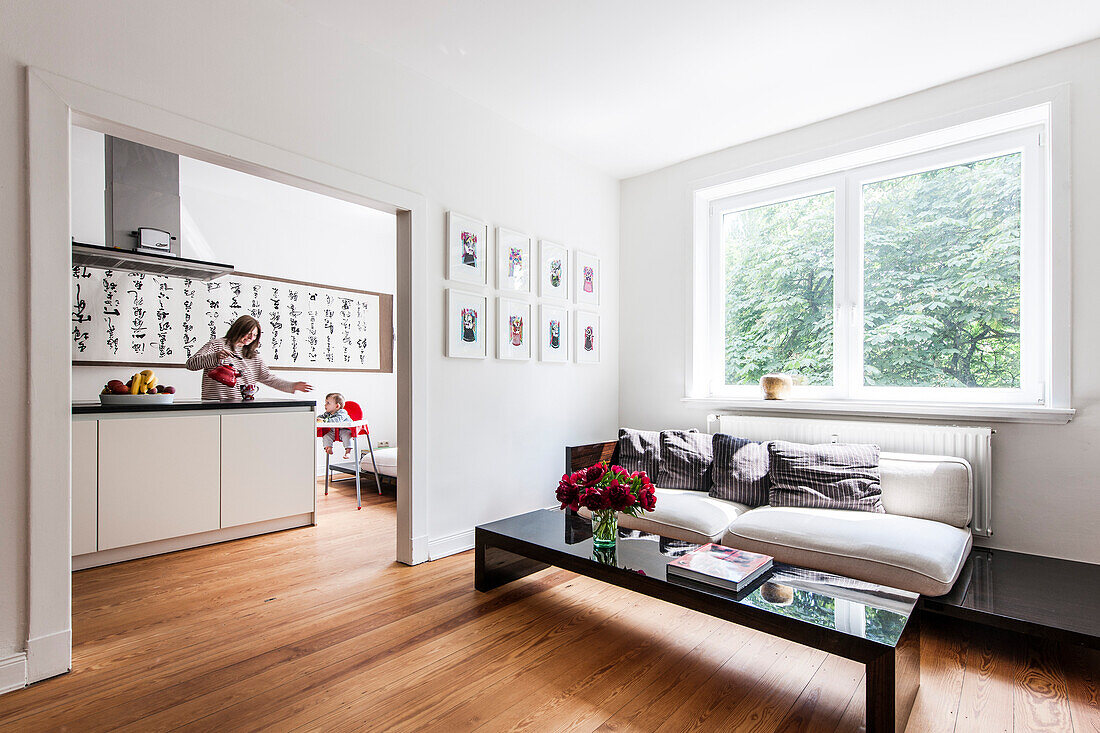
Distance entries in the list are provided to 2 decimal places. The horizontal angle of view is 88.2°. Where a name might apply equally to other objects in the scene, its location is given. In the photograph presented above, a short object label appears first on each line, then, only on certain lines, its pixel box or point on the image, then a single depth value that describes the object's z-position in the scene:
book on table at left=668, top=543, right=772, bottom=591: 1.98
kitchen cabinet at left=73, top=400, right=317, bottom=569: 3.14
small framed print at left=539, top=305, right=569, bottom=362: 4.01
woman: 3.93
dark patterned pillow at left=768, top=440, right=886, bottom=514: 2.95
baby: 5.18
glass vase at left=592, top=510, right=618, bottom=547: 2.41
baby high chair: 5.06
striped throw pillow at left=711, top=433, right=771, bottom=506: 3.26
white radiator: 2.98
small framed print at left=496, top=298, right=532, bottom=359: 3.69
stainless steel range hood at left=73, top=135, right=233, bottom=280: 3.84
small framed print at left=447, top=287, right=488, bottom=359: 3.36
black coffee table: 1.57
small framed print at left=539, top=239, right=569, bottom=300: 4.00
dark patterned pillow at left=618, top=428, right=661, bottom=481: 3.65
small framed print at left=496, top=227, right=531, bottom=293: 3.69
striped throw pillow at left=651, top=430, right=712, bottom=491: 3.50
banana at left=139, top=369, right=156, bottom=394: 3.51
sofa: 2.32
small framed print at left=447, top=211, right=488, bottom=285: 3.37
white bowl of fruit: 3.30
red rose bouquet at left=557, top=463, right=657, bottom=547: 2.35
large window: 3.10
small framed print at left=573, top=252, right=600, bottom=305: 4.33
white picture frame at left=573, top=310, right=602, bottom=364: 4.32
